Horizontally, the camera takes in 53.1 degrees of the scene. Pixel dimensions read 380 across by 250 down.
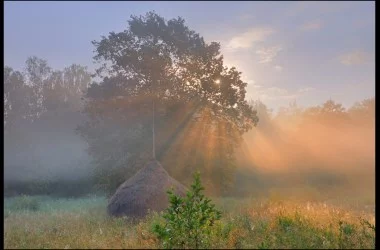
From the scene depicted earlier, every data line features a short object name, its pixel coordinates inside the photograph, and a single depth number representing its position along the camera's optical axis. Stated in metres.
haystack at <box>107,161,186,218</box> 14.72
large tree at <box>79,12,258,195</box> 24.53
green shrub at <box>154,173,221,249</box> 8.17
